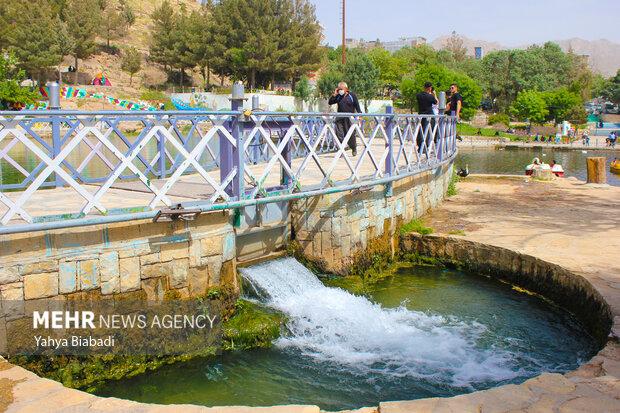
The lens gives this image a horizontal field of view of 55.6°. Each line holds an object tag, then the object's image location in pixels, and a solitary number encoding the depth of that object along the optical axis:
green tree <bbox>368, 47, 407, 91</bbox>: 75.88
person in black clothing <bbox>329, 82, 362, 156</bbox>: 12.33
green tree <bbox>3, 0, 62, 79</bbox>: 53.59
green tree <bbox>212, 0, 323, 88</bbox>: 57.59
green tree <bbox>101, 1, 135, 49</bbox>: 81.62
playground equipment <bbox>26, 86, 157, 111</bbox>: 53.50
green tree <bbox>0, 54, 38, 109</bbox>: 41.31
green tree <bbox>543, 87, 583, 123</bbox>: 72.00
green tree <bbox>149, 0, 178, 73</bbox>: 67.44
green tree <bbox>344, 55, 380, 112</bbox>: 57.44
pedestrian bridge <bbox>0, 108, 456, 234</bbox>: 5.46
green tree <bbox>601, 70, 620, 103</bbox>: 90.94
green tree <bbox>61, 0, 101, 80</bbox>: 62.56
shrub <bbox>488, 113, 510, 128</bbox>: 71.05
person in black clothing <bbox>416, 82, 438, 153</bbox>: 13.45
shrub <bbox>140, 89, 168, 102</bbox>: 59.84
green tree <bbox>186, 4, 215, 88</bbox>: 61.50
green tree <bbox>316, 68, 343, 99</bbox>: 56.19
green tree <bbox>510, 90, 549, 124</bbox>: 68.19
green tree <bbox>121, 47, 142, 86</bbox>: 71.24
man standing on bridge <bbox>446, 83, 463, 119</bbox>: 15.66
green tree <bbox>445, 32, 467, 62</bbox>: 110.12
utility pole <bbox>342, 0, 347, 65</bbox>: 51.36
